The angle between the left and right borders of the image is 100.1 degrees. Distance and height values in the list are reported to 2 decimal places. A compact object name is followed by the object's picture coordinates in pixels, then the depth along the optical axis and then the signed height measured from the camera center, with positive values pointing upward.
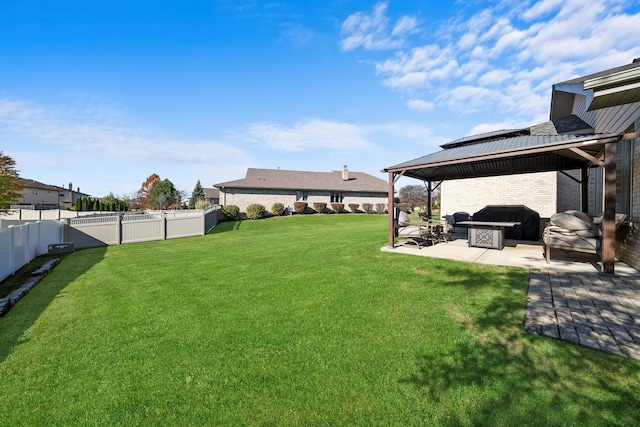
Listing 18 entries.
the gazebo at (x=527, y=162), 5.25 +1.56
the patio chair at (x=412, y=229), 9.02 -0.63
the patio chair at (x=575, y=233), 5.88 -0.47
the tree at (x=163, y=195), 48.73 +2.75
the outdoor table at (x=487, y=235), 8.05 -0.71
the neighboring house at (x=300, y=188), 26.70 +2.40
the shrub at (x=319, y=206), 29.20 +0.51
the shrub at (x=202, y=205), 25.78 +0.49
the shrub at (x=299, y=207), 28.35 +0.39
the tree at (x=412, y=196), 34.88 +2.33
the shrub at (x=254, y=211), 25.20 -0.07
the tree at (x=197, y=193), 54.03 +3.67
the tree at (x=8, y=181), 12.80 +1.37
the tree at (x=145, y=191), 59.47 +4.49
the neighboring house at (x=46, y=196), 42.03 +2.34
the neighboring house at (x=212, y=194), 55.36 +3.42
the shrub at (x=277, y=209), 27.05 +0.15
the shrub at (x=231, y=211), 24.31 -0.08
